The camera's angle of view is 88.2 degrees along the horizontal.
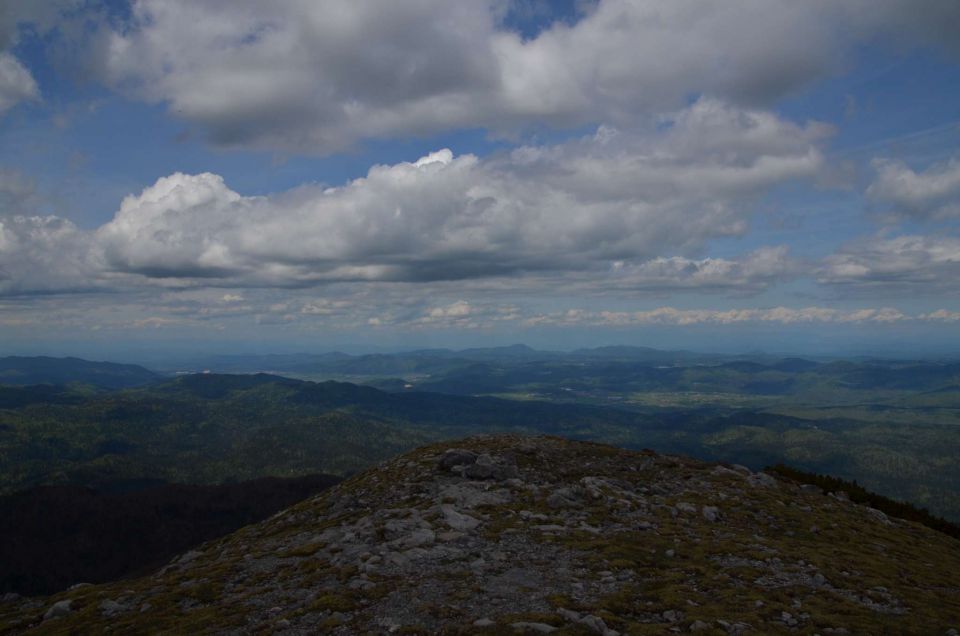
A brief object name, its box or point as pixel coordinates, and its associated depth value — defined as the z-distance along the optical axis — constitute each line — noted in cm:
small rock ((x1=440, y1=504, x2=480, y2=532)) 3050
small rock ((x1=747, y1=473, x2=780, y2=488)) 4379
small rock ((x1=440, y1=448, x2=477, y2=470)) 4438
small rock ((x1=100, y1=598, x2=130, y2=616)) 2475
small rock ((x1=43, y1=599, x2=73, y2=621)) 2605
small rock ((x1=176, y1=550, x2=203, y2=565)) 3769
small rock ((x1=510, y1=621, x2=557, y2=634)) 1716
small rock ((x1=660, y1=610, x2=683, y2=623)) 1847
